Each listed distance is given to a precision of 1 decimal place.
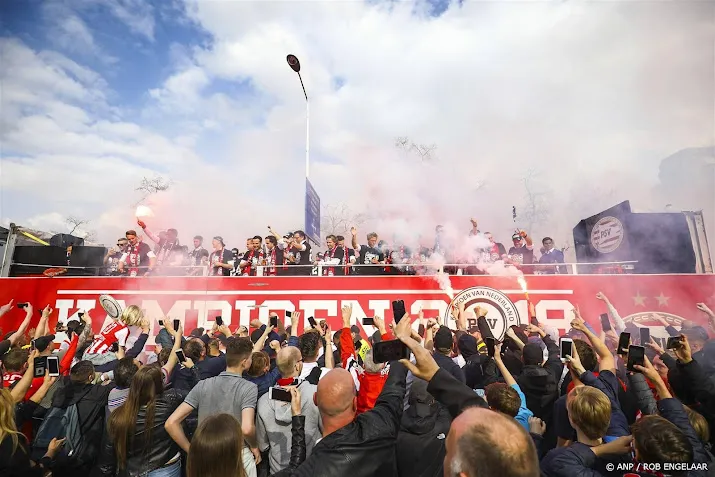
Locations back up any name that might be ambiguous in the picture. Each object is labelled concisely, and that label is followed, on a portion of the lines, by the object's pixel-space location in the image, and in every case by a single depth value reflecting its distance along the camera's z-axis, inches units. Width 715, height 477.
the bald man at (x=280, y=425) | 126.7
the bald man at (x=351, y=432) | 76.7
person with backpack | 132.8
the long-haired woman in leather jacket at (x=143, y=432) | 118.2
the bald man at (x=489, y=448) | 53.6
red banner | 398.3
